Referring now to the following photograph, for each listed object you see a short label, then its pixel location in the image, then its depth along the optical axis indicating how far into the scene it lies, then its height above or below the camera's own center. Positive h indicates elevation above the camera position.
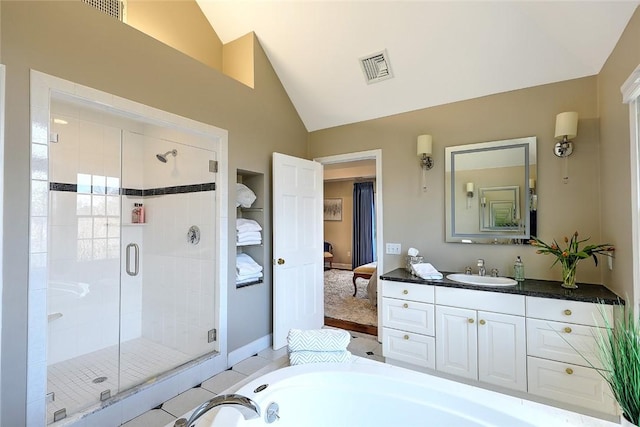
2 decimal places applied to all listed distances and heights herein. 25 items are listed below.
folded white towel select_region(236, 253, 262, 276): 2.80 -0.47
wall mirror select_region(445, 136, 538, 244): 2.47 +0.23
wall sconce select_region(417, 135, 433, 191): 2.79 +0.62
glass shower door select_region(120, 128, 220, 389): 2.67 -0.34
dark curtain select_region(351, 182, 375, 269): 7.38 -0.19
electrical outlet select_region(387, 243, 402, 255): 3.05 -0.32
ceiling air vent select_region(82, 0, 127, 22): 2.16 +1.63
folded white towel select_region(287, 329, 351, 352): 1.66 -0.71
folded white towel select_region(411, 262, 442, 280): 2.47 -0.46
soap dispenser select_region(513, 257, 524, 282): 2.40 -0.44
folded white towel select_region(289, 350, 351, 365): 1.63 -0.79
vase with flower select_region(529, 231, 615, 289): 2.04 -0.26
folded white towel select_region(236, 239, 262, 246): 2.82 -0.25
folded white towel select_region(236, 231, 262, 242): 2.82 -0.18
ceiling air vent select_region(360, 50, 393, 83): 2.69 +1.43
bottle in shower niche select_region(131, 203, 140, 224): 3.18 +0.04
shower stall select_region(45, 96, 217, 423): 2.52 -0.33
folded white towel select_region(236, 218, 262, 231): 2.84 -0.07
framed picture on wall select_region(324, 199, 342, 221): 8.03 +0.23
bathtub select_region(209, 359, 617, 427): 1.25 -0.85
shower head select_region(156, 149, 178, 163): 2.90 +0.64
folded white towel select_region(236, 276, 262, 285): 2.78 -0.61
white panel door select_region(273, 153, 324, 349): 2.94 -0.31
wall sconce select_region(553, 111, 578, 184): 2.19 +0.64
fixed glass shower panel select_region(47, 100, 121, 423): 2.42 -0.33
